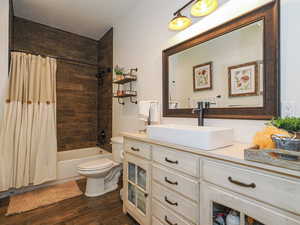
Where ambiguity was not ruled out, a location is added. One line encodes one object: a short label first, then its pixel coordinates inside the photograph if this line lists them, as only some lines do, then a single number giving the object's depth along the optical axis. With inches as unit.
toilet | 79.8
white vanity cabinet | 26.4
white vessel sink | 38.3
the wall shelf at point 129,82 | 91.3
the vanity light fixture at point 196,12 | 50.3
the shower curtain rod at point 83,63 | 119.3
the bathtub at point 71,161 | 99.7
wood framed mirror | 40.4
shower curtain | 82.0
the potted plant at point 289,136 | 28.0
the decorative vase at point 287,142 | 27.8
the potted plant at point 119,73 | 94.2
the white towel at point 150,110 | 76.0
